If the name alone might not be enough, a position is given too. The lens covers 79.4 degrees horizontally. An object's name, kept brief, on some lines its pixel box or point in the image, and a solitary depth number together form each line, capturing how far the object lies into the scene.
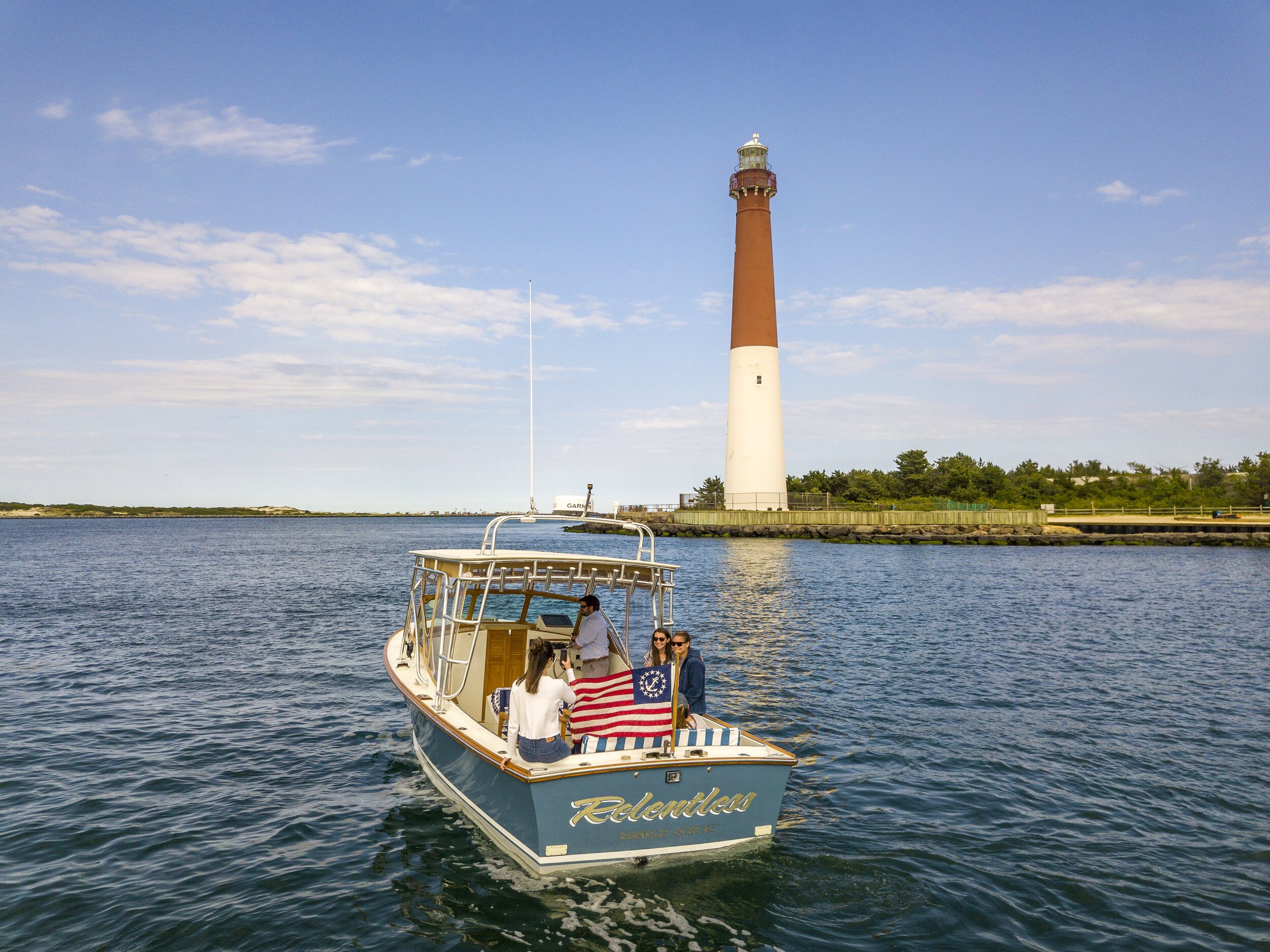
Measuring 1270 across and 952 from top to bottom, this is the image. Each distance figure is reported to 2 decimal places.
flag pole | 7.28
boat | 7.14
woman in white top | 7.31
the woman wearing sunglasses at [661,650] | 8.90
